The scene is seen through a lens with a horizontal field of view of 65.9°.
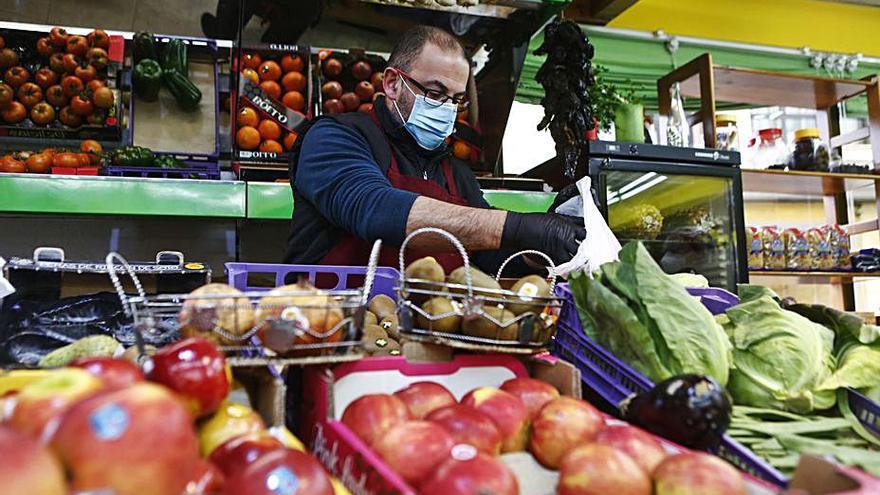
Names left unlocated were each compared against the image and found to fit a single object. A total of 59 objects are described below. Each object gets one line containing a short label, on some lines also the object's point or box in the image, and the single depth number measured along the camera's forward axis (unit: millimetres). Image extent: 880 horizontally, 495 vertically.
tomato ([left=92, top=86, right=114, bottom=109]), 3768
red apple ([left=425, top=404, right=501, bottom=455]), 1045
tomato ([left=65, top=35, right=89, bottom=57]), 3830
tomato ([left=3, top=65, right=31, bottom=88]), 3752
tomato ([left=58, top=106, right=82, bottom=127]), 3811
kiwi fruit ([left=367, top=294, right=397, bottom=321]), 2031
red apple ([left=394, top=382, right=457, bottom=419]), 1179
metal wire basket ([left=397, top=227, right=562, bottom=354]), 1314
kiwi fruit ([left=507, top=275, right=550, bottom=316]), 1374
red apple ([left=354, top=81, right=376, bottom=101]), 3984
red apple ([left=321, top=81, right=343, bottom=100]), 3953
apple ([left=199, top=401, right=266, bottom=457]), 959
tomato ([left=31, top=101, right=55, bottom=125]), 3775
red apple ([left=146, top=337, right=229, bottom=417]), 920
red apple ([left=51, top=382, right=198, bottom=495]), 646
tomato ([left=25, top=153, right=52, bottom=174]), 3318
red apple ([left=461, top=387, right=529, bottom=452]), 1144
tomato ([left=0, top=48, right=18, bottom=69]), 3771
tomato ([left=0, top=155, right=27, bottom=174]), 3291
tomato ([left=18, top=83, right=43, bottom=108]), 3756
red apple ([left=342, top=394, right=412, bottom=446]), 1070
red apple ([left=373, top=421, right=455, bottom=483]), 973
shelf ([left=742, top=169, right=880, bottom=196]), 4887
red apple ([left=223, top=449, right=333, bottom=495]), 759
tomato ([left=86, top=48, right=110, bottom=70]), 3814
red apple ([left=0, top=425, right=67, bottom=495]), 590
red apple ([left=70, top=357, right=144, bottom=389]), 845
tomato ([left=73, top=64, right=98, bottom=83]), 3781
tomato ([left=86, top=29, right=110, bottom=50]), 3850
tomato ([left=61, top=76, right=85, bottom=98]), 3736
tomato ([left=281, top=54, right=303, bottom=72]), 3963
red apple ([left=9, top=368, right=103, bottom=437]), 718
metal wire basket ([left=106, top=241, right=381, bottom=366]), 1108
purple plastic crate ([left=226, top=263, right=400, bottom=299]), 1900
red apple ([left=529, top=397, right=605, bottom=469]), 1096
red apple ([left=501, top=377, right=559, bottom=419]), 1232
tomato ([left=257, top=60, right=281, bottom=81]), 3873
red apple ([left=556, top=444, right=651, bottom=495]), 921
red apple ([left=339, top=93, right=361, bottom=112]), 3963
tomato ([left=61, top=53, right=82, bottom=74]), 3809
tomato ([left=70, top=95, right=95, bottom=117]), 3777
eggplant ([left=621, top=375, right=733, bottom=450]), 1134
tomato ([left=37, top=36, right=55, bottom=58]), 3848
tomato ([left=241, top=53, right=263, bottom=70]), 3861
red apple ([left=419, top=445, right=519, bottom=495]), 867
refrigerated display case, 3664
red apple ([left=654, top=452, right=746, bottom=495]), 903
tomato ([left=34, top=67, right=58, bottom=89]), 3793
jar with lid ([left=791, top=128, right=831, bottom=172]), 4957
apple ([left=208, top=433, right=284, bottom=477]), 862
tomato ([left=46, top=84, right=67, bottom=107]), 3779
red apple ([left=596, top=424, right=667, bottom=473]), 995
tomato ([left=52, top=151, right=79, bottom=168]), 3324
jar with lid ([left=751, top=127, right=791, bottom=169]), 4988
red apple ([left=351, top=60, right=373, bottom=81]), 4008
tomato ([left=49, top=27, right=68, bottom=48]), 3830
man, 2084
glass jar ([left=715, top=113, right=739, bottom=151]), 4566
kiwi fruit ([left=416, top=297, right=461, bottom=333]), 1327
